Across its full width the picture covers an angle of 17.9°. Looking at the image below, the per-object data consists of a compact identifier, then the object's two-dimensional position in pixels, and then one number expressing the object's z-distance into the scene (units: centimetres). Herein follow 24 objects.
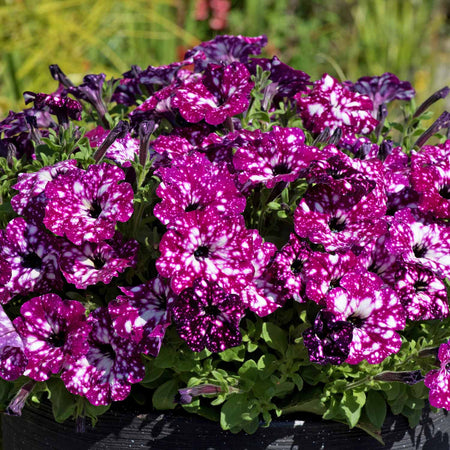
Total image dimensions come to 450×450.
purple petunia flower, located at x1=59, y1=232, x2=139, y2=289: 108
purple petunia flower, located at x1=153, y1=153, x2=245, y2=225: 109
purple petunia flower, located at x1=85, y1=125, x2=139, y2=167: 115
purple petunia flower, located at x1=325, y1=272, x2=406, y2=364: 107
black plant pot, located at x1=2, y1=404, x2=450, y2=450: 111
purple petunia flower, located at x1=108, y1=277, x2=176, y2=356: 107
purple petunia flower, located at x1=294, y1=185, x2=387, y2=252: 109
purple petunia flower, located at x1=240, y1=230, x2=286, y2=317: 109
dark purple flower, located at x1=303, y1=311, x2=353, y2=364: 105
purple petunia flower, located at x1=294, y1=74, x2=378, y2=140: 123
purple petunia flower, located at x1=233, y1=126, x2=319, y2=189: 111
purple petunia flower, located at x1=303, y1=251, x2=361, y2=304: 108
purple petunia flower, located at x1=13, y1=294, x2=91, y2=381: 108
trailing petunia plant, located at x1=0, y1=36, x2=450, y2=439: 108
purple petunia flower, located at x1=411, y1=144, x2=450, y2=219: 113
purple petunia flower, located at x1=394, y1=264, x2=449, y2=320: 110
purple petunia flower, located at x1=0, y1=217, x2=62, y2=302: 111
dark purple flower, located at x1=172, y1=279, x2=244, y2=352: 106
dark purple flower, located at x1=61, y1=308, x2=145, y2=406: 108
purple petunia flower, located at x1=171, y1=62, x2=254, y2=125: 116
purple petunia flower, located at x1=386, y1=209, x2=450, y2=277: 110
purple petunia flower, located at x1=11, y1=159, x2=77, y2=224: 112
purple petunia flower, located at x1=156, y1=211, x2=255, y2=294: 106
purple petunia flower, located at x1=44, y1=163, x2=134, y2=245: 108
